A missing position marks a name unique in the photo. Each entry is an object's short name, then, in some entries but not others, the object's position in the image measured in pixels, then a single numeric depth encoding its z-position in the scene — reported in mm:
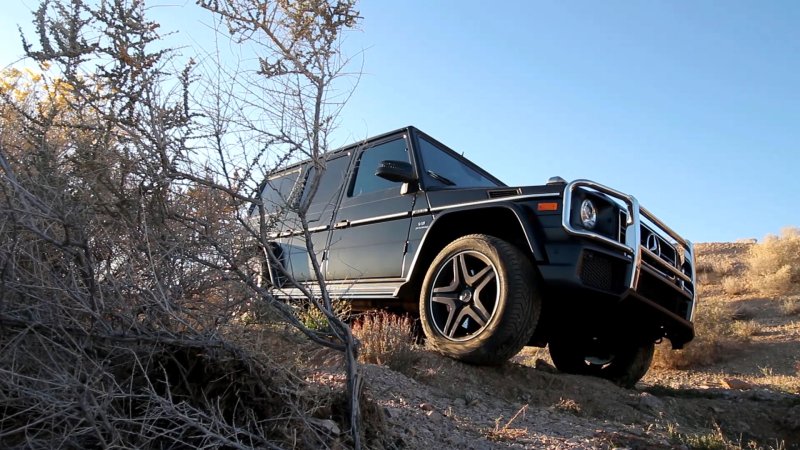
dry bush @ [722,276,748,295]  16078
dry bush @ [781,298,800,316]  12398
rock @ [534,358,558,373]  5352
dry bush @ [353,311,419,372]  4219
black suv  4004
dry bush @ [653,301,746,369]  8656
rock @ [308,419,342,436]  2248
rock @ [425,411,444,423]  3063
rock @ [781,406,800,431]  4442
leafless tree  2035
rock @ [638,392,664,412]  4258
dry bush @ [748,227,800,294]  15273
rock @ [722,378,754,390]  5907
